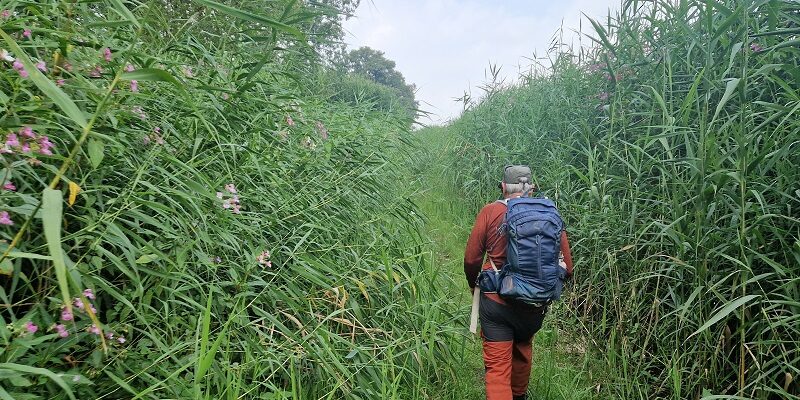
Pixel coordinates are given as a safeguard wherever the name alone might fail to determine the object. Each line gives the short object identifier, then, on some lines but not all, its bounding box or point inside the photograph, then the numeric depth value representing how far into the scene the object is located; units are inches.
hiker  104.8
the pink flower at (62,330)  52.3
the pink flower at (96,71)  66.1
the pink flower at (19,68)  55.6
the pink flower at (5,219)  49.2
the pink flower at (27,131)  53.7
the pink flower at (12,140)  52.0
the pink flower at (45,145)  54.8
